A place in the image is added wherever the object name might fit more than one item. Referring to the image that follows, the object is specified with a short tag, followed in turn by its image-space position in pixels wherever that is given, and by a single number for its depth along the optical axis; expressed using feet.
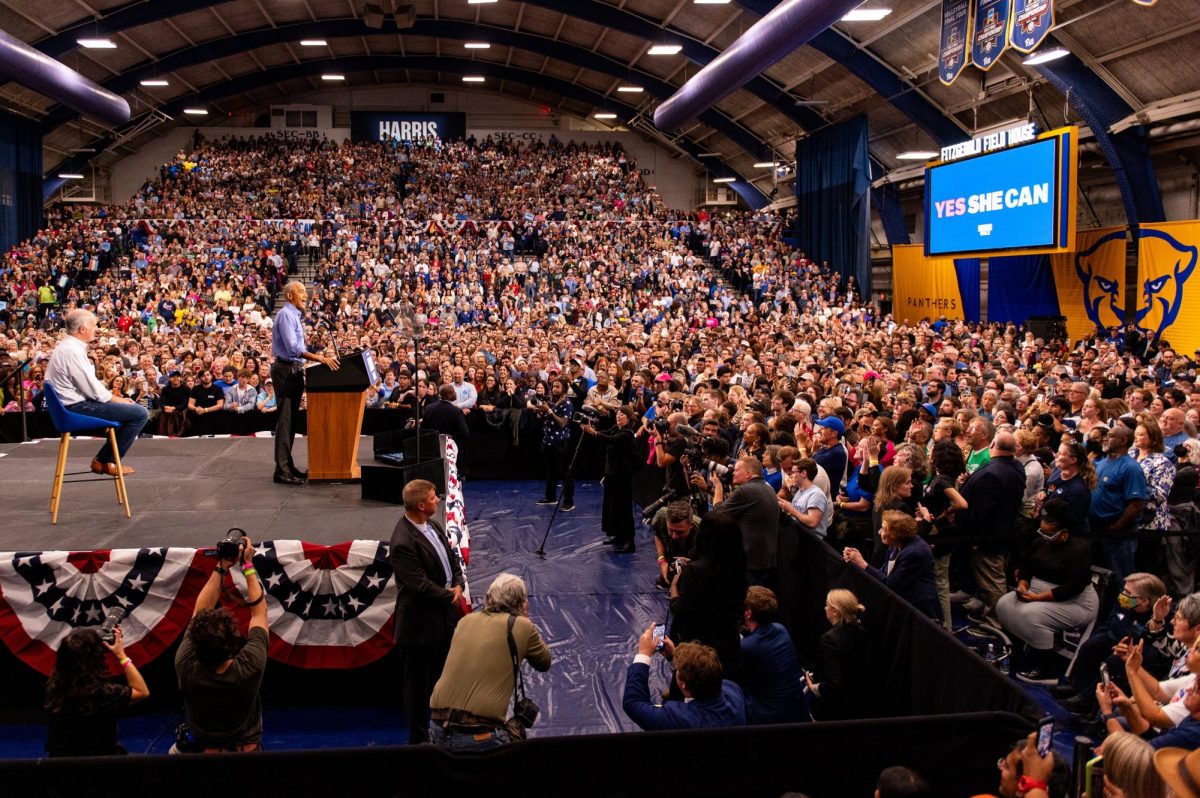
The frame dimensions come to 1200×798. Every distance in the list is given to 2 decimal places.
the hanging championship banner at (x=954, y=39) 51.26
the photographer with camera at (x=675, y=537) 19.43
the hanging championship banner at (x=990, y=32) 47.09
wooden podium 24.25
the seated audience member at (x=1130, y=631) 16.87
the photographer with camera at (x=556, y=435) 37.91
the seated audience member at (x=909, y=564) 18.76
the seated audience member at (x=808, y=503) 21.84
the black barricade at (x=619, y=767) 11.93
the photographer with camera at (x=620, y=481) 30.86
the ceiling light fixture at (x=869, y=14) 56.03
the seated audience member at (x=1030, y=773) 11.80
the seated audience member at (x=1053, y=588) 20.11
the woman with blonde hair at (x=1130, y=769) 9.86
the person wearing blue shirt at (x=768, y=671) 15.61
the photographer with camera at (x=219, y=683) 14.20
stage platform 21.09
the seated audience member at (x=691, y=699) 13.66
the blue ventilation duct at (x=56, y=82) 58.34
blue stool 20.22
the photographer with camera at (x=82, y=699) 13.60
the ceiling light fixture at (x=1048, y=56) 51.70
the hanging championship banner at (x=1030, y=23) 42.98
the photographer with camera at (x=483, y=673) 14.21
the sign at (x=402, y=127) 121.60
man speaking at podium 24.06
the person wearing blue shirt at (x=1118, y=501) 22.00
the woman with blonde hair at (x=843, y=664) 16.57
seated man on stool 20.20
